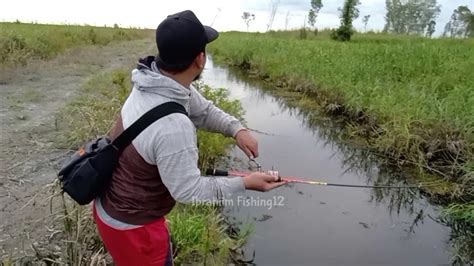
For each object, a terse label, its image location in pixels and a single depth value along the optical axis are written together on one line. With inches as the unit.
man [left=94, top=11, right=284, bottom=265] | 65.2
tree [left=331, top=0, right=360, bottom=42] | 1120.8
